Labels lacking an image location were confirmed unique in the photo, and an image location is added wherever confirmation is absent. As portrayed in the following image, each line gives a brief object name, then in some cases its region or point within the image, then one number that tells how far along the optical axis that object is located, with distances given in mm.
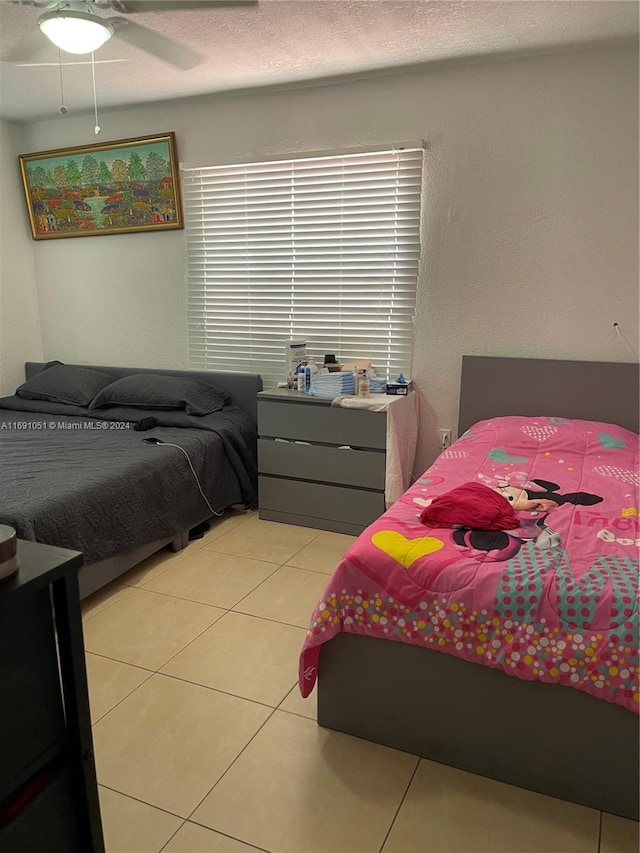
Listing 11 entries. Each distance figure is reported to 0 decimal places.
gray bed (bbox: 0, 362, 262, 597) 2398
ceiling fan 2143
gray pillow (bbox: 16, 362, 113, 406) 3811
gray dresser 3133
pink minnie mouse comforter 1464
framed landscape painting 3727
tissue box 3250
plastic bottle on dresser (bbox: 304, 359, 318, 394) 3377
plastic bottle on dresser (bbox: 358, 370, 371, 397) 3236
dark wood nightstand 950
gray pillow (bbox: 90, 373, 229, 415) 3561
